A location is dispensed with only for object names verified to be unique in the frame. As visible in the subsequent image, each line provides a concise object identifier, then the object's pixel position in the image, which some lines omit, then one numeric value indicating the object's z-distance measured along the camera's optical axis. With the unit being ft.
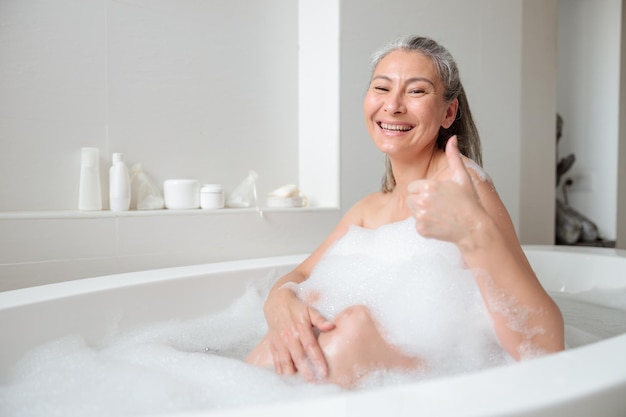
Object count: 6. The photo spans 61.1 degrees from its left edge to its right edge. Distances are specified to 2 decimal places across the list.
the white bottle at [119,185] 5.73
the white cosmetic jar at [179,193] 6.14
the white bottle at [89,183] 5.68
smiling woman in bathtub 2.77
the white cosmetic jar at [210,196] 6.29
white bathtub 1.78
